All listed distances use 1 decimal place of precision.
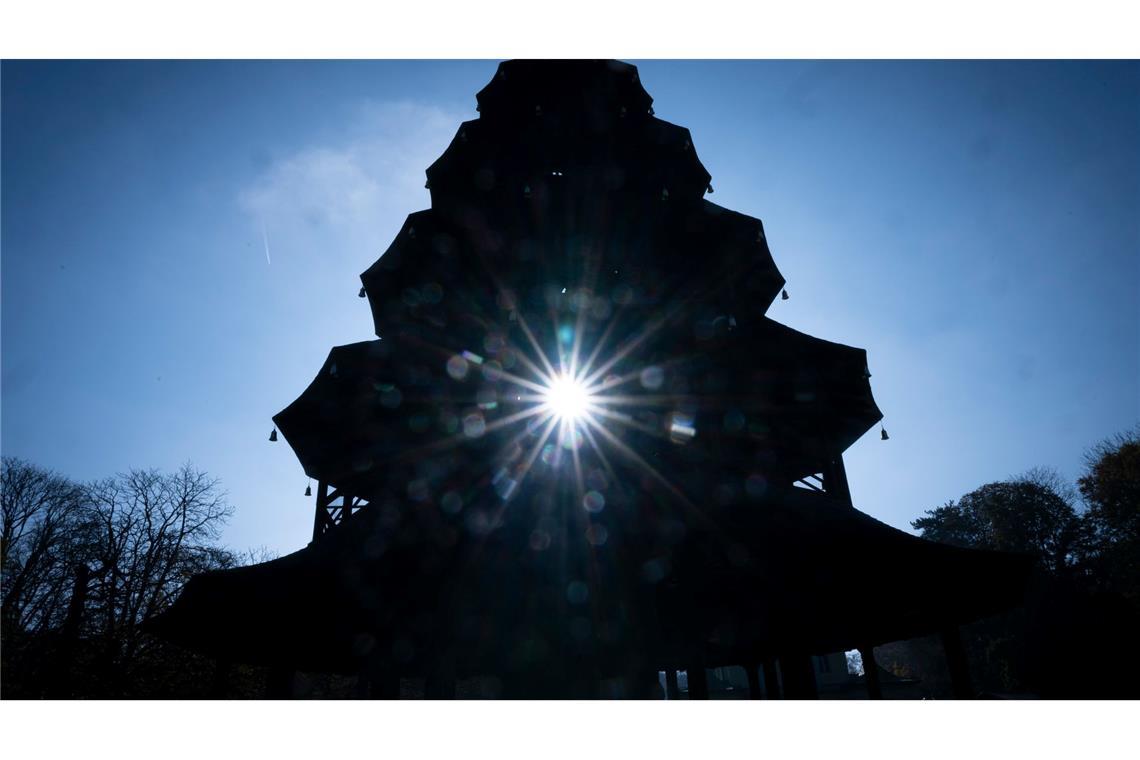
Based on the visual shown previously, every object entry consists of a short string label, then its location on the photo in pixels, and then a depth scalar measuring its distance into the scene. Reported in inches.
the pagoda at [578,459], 226.2
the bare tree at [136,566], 804.0
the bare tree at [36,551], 751.1
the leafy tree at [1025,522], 1179.9
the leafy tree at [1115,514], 1003.9
